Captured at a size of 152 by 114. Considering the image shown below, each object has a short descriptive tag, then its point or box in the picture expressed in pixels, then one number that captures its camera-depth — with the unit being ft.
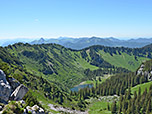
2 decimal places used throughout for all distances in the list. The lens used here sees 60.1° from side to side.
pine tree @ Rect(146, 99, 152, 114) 346.70
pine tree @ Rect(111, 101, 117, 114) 388.29
